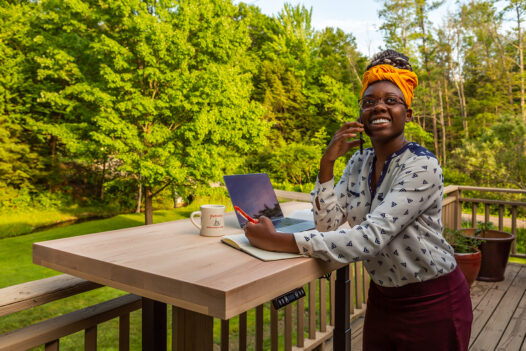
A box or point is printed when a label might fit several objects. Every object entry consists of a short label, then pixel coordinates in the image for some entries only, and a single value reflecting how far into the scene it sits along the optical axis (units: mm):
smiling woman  1044
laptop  1402
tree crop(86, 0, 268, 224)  9250
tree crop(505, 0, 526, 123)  16000
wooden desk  764
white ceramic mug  1233
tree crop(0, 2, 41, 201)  11203
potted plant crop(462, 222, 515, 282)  3783
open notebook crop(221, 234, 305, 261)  950
